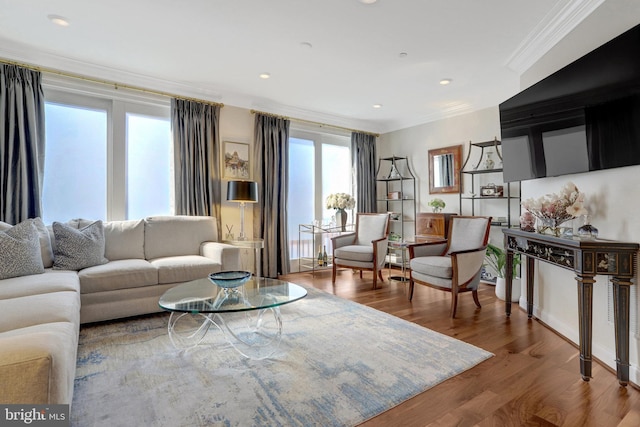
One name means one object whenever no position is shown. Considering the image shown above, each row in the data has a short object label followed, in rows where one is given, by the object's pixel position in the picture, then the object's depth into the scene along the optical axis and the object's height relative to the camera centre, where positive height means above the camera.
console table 1.90 -0.39
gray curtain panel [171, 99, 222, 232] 4.04 +0.74
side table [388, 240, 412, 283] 4.33 -0.59
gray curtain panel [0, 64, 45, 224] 3.11 +0.71
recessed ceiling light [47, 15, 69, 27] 2.67 +1.63
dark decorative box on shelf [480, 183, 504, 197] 4.28 +0.28
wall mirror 4.95 +0.67
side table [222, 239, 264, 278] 3.98 -0.36
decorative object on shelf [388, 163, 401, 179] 5.75 +0.72
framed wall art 4.46 +0.75
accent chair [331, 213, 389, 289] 4.26 -0.46
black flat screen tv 1.96 +0.69
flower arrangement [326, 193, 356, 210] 5.18 +0.20
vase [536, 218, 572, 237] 2.41 -0.13
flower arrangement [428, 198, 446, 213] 5.02 +0.13
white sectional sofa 1.12 -0.48
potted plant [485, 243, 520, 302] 3.66 -0.74
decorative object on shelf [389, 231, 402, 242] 5.40 -0.41
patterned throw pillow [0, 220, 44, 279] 2.47 -0.26
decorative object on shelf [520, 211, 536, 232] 2.76 -0.09
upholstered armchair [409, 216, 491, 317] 3.16 -0.49
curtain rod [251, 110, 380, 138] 4.77 +1.48
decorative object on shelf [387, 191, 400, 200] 5.66 +0.31
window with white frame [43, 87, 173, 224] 3.51 +0.67
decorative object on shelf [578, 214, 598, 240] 2.17 -0.14
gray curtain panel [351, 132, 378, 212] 5.85 +0.81
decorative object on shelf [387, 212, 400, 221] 5.76 -0.06
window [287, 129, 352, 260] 5.30 +0.63
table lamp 4.01 +0.29
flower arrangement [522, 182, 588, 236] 2.26 +0.03
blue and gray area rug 1.63 -0.98
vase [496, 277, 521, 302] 3.65 -0.88
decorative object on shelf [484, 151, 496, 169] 4.41 +0.67
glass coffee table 2.12 -0.58
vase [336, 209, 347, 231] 5.25 -0.07
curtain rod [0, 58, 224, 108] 3.20 +1.49
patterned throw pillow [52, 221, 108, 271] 2.89 -0.28
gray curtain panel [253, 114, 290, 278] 4.73 +0.36
